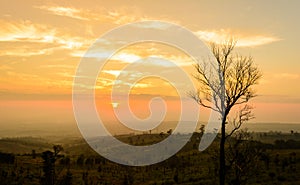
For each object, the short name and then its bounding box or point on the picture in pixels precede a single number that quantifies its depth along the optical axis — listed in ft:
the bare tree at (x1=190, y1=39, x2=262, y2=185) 93.81
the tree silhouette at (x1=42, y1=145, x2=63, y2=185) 147.04
